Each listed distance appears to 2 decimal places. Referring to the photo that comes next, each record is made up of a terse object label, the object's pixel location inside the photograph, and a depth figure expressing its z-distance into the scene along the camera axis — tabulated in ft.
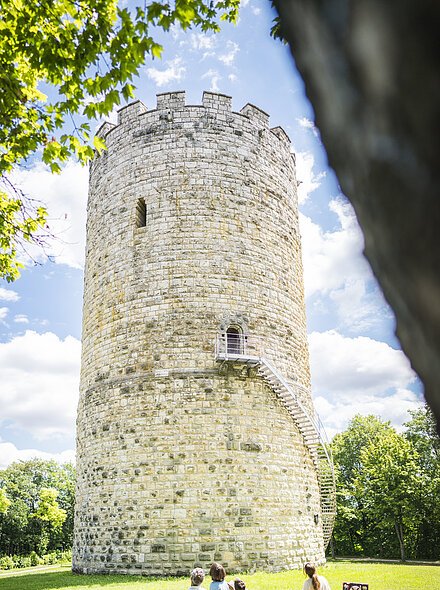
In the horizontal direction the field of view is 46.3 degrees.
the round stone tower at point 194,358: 41.16
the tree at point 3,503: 123.75
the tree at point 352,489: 102.78
